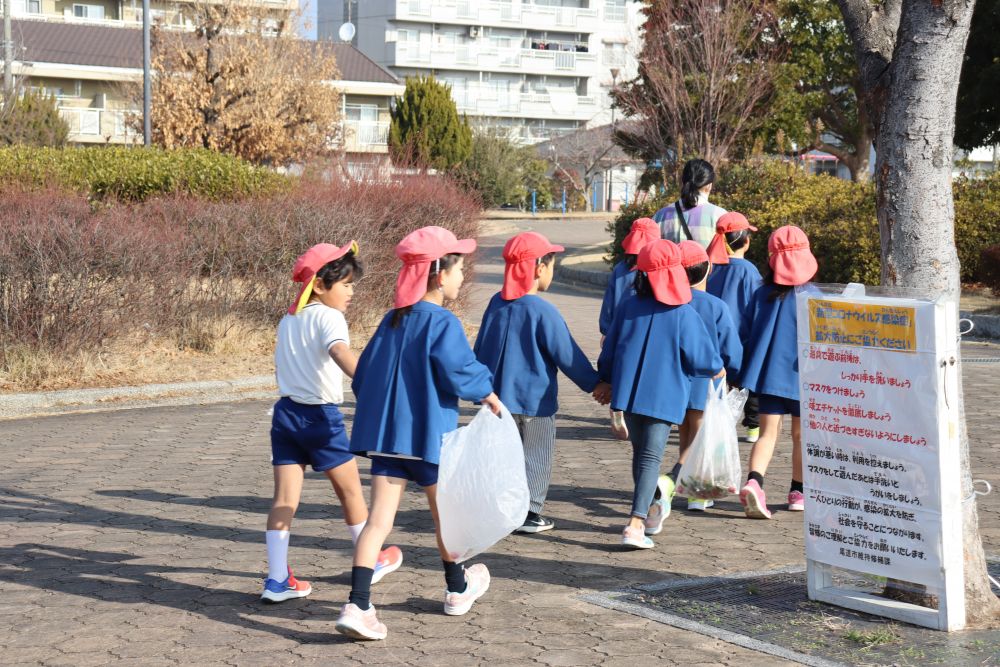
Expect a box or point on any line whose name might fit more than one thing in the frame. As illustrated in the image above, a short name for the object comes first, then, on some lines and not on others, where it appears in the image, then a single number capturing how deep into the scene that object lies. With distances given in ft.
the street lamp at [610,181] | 204.18
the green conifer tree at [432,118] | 151.23
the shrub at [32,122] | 87.76
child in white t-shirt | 17.04
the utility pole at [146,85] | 79.82
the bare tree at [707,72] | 87.61
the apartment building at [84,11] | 173.06
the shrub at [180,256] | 35.63
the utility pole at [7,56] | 101.30
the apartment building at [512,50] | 221.66
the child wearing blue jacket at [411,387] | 15.74
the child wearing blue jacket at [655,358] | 19.81
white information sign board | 15.26
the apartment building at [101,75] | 141.28
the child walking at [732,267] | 26.05
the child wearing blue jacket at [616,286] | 26.86
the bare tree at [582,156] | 193.47
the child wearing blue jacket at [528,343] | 20.34
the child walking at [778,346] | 22.68
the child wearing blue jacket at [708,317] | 21.59
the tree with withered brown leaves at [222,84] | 92.27
